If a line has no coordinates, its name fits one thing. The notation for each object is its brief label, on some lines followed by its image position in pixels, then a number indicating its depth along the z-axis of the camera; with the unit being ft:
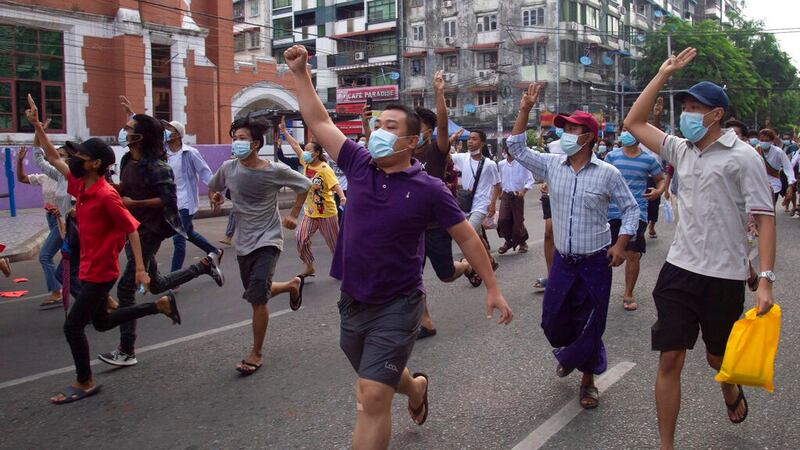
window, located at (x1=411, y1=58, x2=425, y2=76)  179.73
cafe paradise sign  175.01
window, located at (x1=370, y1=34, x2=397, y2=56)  183.21
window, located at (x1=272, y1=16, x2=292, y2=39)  202.69
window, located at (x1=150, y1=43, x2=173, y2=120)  88.03
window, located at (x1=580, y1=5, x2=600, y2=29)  168.14
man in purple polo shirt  10.78
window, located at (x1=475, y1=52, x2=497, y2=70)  168.66
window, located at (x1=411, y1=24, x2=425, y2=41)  179.01
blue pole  54.85
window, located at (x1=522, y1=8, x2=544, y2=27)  163.02
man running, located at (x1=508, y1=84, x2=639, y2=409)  14.79
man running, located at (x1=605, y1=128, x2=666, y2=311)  23.63
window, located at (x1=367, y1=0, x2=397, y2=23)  182.09
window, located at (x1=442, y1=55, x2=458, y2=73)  174.21
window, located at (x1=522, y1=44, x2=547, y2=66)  162.30
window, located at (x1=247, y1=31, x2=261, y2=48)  195.31
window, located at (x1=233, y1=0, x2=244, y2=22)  208.14
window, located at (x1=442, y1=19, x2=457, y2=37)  174.91
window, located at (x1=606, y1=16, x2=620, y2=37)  182.50
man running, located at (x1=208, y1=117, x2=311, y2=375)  17.37
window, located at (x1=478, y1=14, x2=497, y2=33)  168.66
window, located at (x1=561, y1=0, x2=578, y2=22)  161.68
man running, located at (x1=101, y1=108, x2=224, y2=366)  17.63
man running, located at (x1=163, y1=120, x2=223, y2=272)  29.32
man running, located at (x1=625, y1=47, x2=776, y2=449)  11.76
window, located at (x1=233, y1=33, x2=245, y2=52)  197.95
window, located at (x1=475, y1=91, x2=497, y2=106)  167.73
